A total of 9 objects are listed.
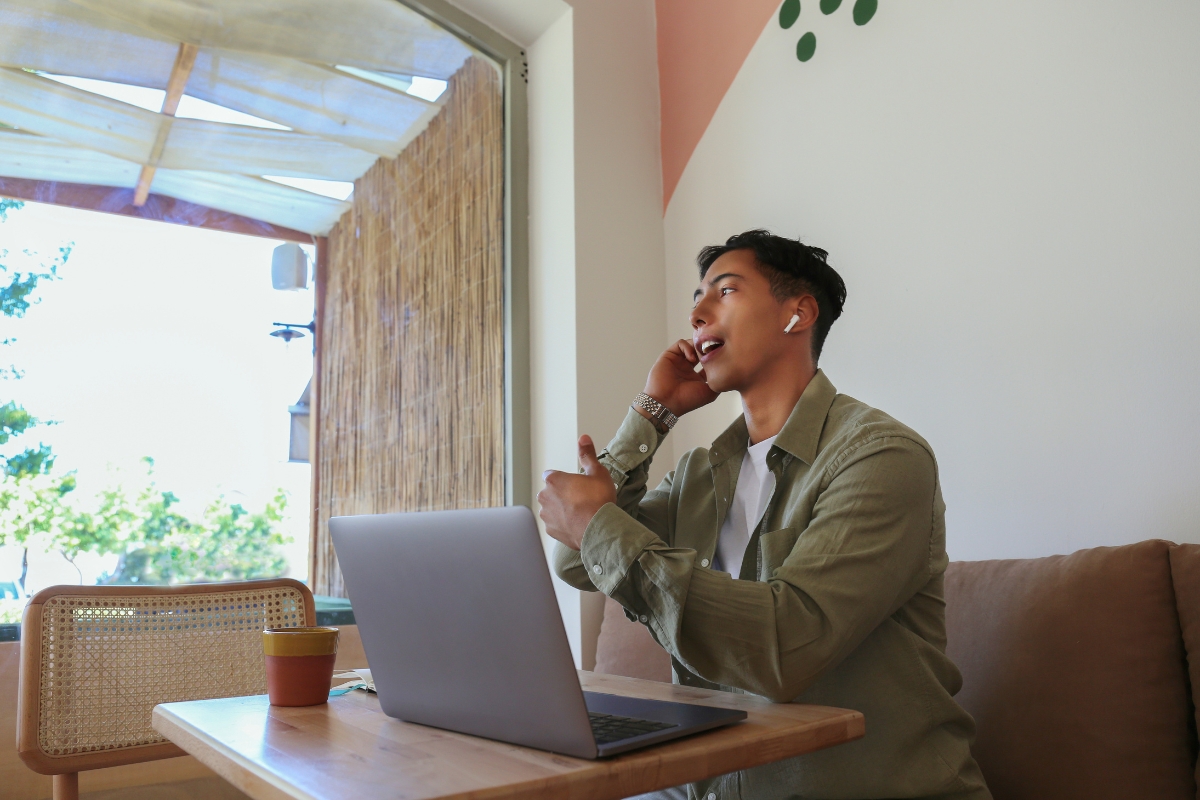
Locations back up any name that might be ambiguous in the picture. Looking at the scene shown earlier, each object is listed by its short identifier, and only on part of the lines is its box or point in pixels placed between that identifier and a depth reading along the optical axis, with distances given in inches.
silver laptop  28.9
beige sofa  45.6
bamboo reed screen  92.4
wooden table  26.2
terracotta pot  39.6
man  36.7
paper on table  44.0
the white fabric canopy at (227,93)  73.0
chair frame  50.1
